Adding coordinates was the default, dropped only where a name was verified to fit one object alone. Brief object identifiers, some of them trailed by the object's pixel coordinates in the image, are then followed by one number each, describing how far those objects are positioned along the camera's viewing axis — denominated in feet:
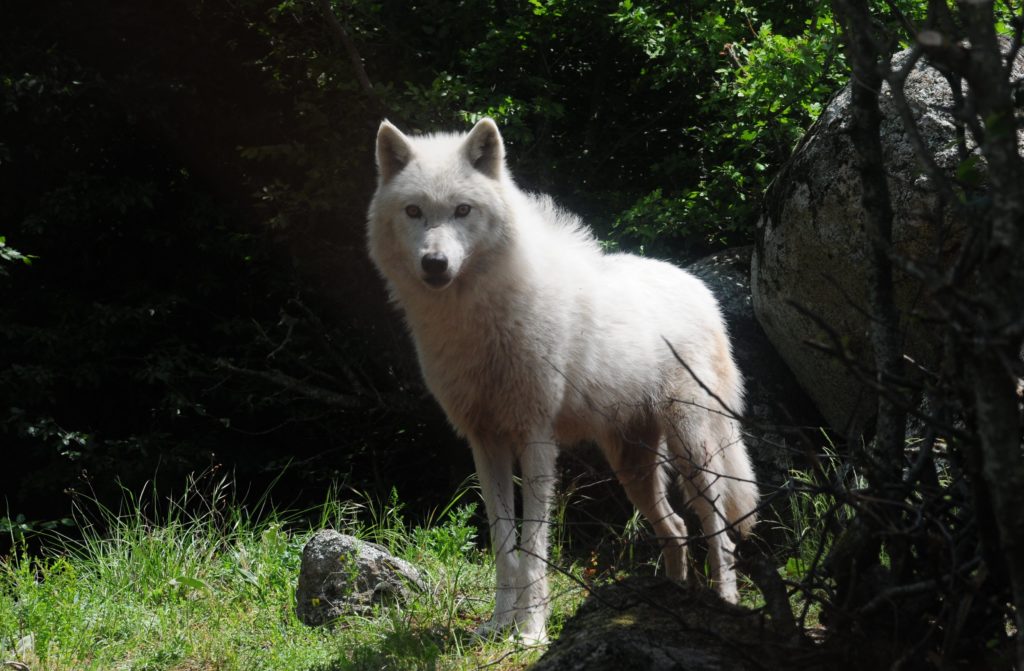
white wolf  14.17
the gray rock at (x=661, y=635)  7.91
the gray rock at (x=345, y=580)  14.90
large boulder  16.07
